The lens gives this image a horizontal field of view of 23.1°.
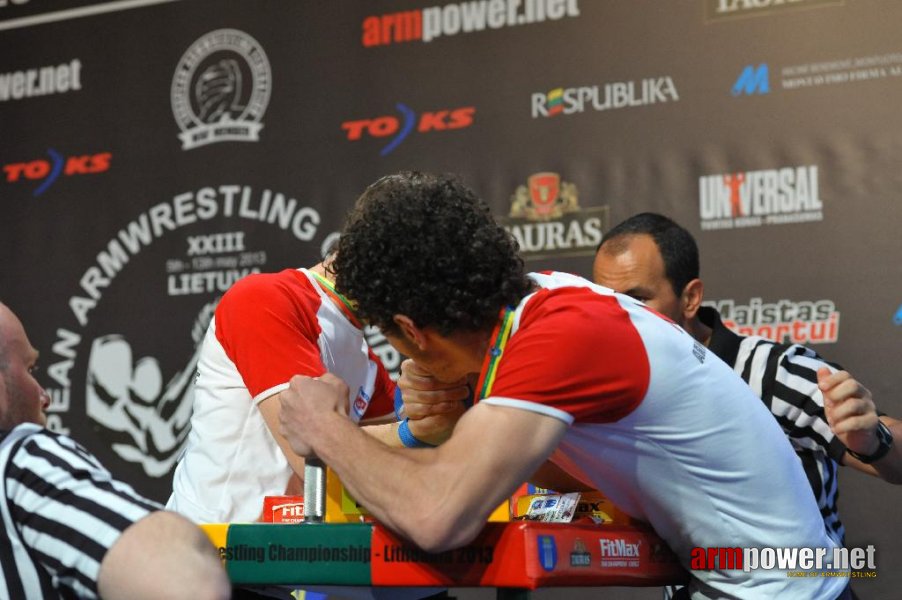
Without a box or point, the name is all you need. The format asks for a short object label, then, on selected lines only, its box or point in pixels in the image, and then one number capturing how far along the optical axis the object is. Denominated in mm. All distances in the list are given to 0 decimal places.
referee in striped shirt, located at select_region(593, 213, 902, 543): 3811
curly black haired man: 2878
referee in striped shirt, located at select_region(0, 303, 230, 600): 2598
